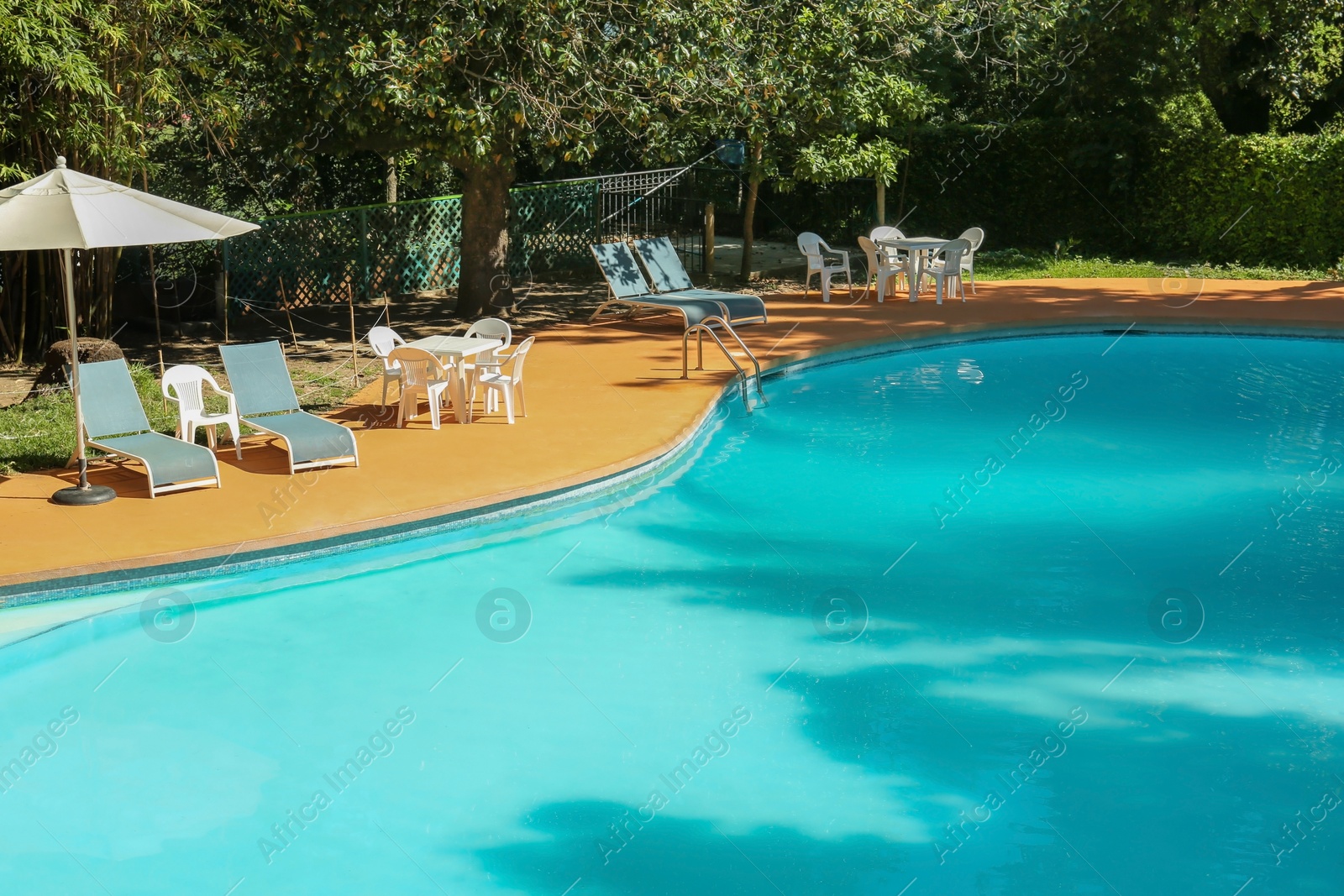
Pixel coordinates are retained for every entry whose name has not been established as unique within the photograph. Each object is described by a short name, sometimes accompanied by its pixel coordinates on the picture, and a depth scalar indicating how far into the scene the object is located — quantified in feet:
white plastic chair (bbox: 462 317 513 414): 33.14
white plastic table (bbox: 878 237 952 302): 52.39
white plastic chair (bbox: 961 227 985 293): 52.78
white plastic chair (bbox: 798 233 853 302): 52.60
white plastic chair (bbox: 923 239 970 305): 51.70
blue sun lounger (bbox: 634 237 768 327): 44.65
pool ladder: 36.29
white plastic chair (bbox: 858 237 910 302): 53.21
